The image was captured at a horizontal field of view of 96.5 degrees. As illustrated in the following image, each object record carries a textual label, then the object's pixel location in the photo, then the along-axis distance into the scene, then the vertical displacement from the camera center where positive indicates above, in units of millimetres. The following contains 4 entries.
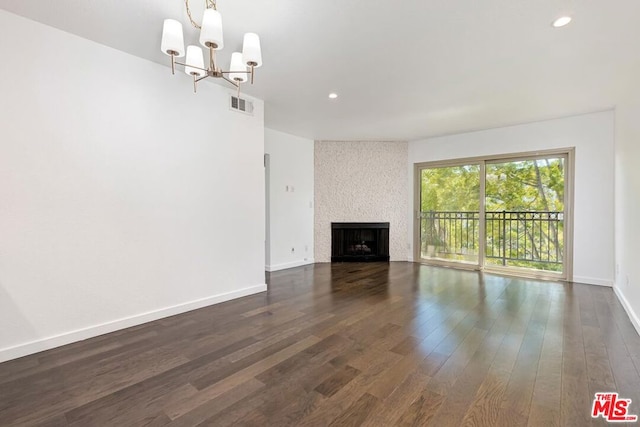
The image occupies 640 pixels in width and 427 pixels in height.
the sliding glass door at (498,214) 4613 -106
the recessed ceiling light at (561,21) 2091 +1391
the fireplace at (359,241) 6113 -724
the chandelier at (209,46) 1791 +1124
